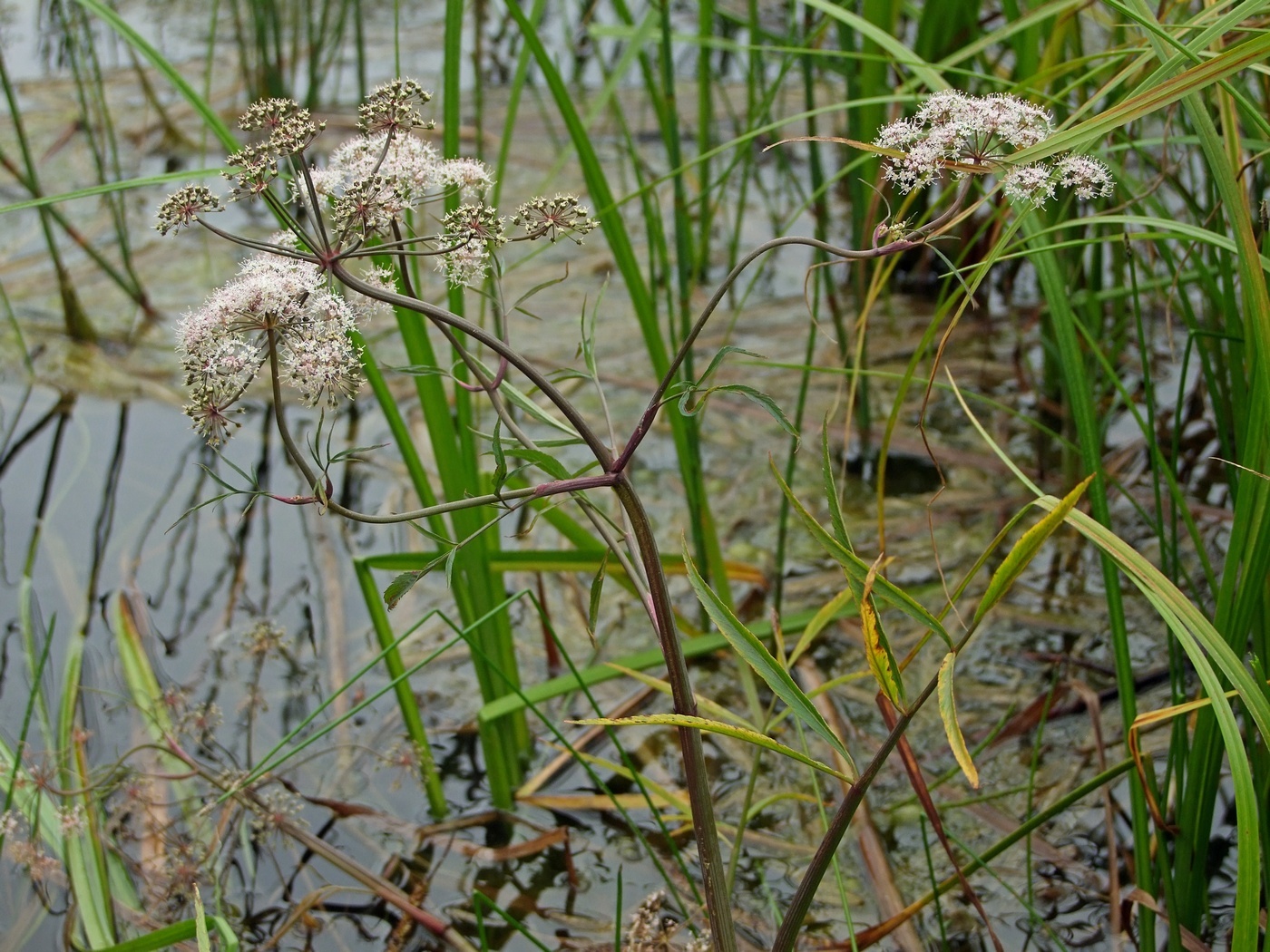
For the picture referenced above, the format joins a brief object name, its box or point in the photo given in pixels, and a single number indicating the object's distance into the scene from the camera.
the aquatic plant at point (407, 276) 0.78
